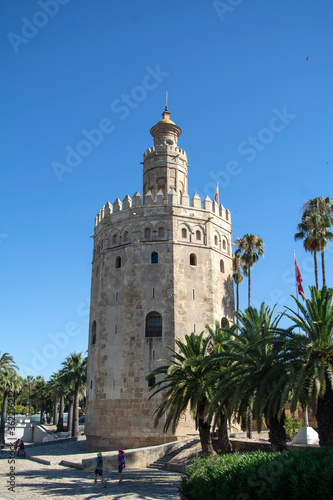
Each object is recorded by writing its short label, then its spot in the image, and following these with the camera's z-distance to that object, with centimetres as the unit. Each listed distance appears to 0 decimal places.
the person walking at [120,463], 1661
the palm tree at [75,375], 3746
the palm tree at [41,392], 5840
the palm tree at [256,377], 1386
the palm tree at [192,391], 1811
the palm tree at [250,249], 3503
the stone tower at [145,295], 2562
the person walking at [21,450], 2739
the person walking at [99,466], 1608
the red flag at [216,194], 3282
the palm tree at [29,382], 6988
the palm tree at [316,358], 1267
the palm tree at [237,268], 3643
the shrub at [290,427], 2173
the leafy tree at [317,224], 2909
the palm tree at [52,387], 5049
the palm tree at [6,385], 3900
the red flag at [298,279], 2573
